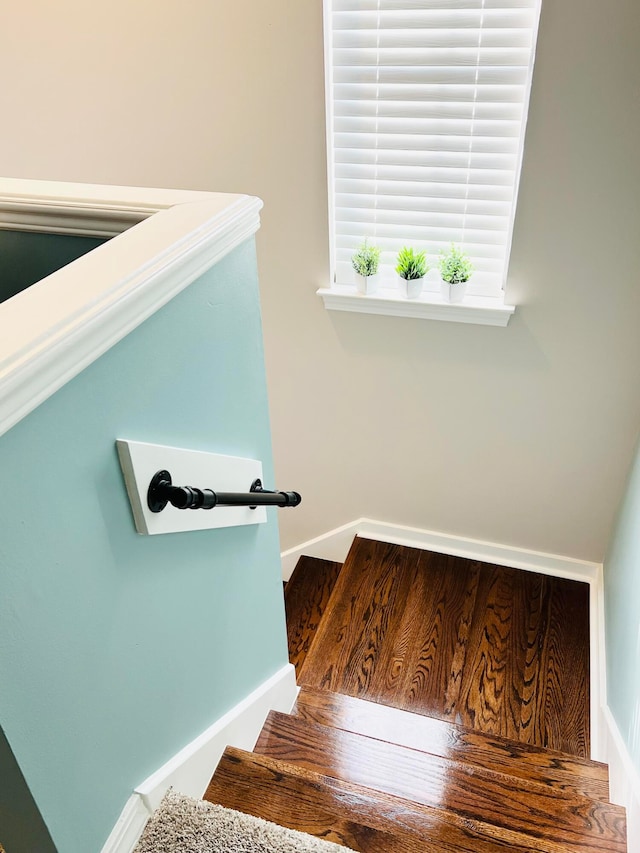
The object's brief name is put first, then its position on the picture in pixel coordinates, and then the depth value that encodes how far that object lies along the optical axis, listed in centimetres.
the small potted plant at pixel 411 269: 234
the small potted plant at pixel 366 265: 238
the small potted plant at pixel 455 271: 229
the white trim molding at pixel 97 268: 80
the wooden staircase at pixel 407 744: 153
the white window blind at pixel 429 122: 200
